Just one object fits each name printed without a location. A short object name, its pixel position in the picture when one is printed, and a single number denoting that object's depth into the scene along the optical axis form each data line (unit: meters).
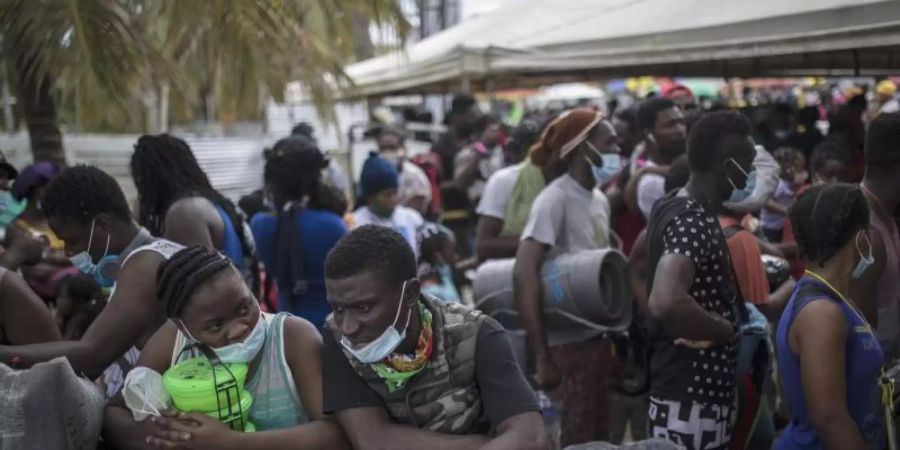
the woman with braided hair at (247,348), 2.43
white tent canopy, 4.87
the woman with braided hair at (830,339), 2.78
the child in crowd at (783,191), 6.20
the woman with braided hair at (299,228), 4.47
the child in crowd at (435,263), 5.91
